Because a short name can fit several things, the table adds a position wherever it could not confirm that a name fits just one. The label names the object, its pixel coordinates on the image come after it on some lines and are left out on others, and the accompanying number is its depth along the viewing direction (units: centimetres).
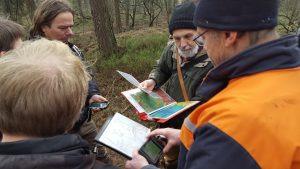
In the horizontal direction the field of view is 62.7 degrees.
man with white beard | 208
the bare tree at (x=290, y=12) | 598
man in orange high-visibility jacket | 104
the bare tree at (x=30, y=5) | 860
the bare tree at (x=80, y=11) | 1376
